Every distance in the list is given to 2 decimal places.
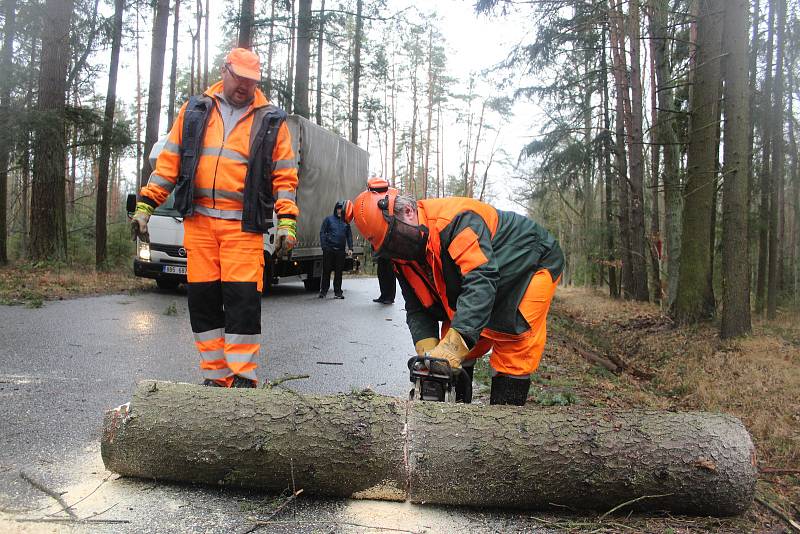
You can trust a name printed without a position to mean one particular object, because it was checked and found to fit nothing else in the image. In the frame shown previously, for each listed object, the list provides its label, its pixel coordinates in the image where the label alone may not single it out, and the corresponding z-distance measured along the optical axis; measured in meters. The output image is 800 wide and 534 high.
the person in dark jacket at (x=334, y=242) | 10.84
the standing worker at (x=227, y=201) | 3.51
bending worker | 2.70
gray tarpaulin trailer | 9.59
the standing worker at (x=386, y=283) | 10.81
